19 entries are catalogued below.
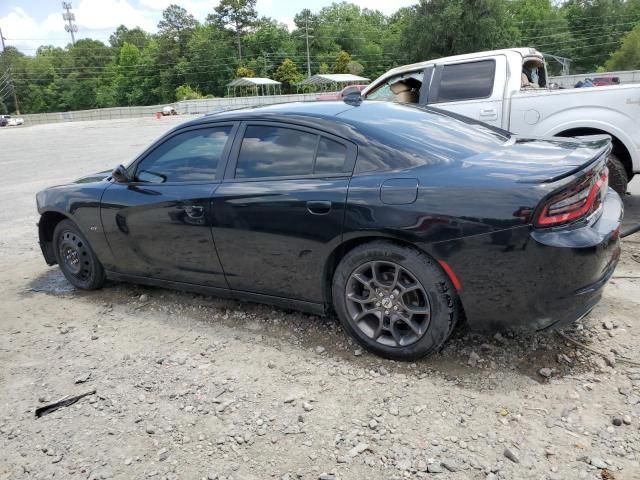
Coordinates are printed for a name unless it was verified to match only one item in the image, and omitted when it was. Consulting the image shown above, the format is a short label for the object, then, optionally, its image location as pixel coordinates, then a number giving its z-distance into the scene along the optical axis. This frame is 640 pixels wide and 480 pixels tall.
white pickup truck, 5.40
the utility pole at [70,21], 113.12
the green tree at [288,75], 79.00
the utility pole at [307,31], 83.31
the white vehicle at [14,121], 61.56
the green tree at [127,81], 98.69
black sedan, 2.70
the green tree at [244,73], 81.50
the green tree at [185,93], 80.48
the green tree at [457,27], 53.62
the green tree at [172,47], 96.00
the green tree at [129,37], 120.31
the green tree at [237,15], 97.56
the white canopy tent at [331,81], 63.88
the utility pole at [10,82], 91.81
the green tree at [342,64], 80.31
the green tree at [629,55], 52.56
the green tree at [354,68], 78.06
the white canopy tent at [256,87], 66.44
